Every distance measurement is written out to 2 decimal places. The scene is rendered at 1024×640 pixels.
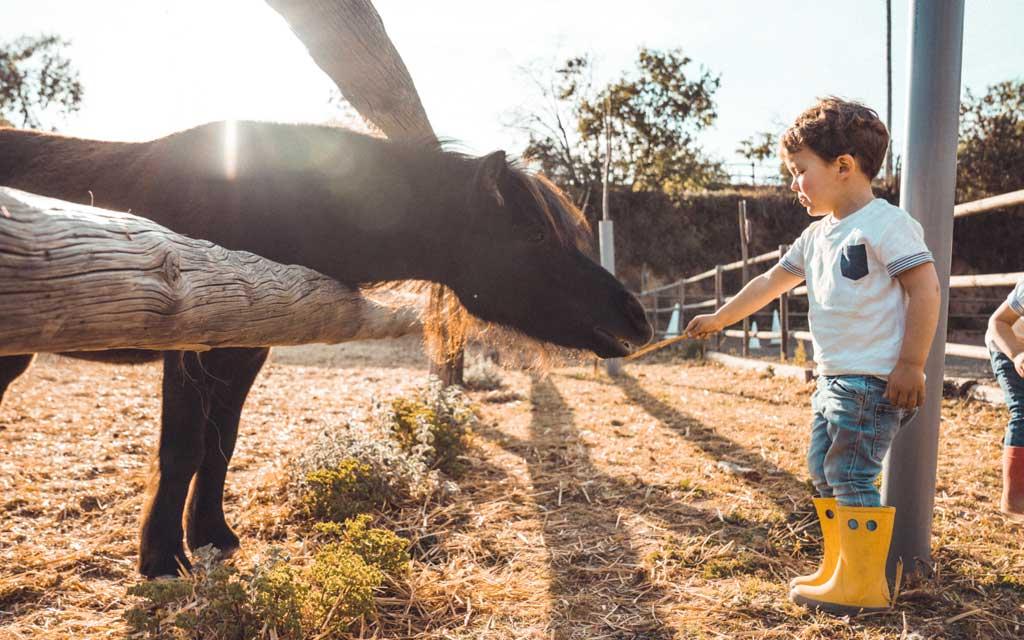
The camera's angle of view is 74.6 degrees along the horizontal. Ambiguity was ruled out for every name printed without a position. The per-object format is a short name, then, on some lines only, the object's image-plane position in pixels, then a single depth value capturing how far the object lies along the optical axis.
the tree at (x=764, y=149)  25.12
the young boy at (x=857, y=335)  1.99
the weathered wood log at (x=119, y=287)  1.08
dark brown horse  2.56
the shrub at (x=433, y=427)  4.03
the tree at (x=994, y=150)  21.55
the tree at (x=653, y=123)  17.55
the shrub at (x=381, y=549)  2.32
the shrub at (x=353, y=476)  3.09
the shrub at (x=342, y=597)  2.00
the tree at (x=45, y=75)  19.81
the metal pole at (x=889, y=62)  27.61
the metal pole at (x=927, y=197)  2.36
